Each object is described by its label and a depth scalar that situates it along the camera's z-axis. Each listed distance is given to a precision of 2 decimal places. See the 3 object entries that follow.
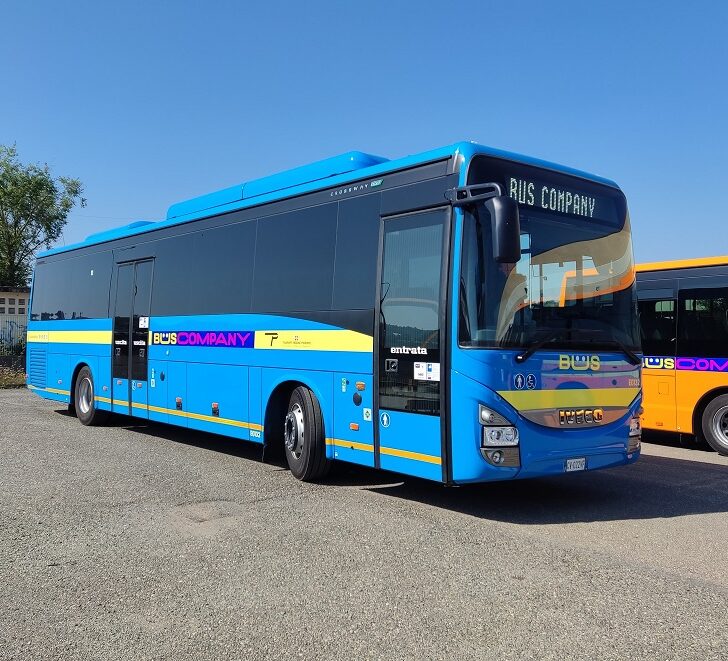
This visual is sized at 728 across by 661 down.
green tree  44.22
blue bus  6.45
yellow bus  11.23
